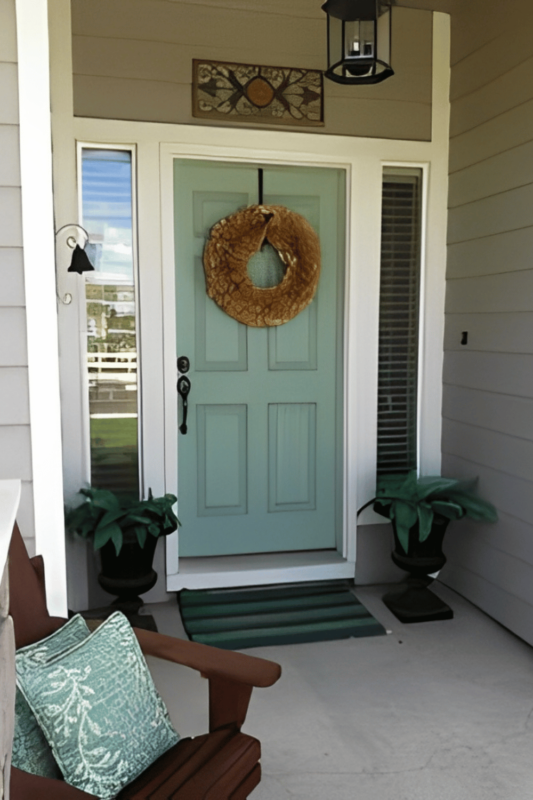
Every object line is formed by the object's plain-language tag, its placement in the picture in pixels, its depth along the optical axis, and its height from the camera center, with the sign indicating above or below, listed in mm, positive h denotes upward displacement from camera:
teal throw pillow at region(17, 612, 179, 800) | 1462 -766
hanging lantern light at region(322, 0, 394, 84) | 2273 +966
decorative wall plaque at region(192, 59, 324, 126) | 3242 +1091
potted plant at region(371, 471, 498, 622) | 3176 -797
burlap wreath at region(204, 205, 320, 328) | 3377 +345
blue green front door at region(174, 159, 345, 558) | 3430 -274
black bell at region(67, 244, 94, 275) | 2936 +302
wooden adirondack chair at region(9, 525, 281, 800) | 1527 -870
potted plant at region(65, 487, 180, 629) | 3041 -807
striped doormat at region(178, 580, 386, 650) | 3098 -1239
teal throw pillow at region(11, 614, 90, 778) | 1475 -820
